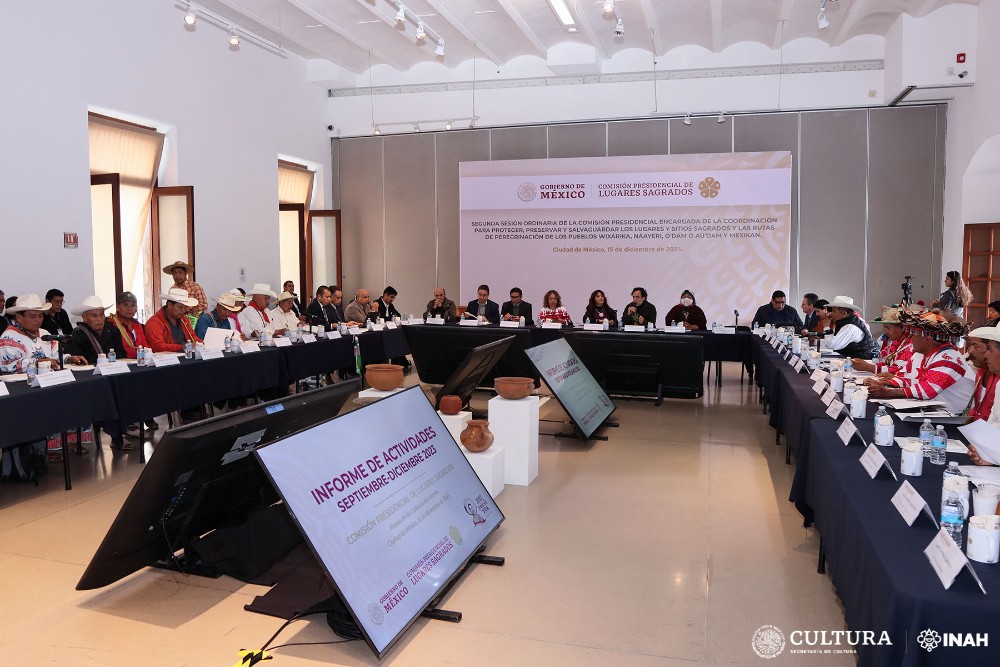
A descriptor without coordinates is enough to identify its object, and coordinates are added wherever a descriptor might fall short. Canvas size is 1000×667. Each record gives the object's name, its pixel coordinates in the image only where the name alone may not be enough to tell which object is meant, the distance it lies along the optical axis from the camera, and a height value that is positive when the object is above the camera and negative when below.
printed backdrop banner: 10.18 +0.63
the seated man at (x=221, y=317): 6.73 -0.41
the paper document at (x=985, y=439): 2.64 -0.62
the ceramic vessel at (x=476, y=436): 4.01 -0.89
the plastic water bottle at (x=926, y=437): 2.73 -0.63
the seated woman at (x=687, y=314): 8.45 -0.49
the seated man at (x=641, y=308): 8.42 -0.42
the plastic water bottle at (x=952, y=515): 1.99 -0.67
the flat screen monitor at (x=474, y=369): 4.90 -0.68
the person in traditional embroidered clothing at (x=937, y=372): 3.77 -0.53
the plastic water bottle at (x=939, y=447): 2.68 -0.65
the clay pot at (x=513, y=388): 4.53 -0.71
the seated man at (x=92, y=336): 5.44 -0.46
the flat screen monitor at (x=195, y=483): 2.58 -0.80
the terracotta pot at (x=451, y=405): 4.37 -0.79
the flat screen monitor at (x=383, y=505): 2.32 -0.83
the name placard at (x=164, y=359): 5.13 -0.60
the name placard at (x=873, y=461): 2.55 -0.68
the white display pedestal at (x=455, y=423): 4.38 -0.90
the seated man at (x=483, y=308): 9.08 -0.46
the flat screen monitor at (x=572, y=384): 5.25 -0.87
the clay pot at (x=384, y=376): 4.45 -0.63
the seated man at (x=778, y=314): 8.46 -0.50
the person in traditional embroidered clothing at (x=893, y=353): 4.47 -0.53
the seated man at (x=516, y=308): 9.02 -0.44
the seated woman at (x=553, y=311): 8.38 -0.45
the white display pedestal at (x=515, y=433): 4.46 -0.98
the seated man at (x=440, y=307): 9.22 -0.43
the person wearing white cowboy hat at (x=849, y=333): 5.93 -0.52
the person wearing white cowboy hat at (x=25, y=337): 4.91 -0.43
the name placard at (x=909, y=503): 2.07 -0.68
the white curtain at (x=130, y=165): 8.23 +1.26
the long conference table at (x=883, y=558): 1.62 -0.76
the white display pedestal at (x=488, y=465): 4.03 -1.06
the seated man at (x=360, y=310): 9.10 -0.47
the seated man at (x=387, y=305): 9.21 -0.42
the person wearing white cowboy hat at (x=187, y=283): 7.25 -0.10
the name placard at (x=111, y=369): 4.68 -0.61
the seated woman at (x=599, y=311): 8.41 -0.46
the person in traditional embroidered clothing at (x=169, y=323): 5.96 -0.41
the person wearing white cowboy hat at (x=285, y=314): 7.88 -0.45
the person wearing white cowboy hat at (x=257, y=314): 7.49 -0.42
